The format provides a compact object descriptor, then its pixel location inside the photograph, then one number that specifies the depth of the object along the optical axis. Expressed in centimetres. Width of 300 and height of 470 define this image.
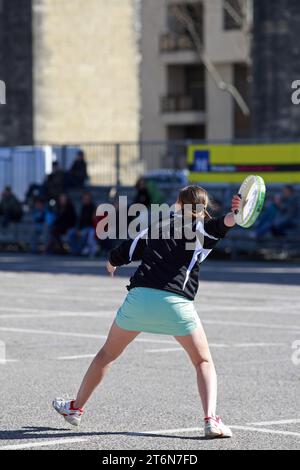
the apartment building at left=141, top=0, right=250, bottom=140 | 6438
